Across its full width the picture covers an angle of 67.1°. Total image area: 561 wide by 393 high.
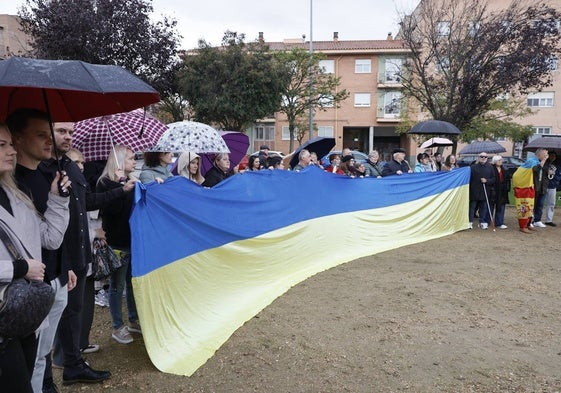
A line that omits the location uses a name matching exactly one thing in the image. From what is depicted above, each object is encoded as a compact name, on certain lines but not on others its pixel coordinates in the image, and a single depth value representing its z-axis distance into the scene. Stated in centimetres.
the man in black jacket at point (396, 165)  916
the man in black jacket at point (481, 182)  997
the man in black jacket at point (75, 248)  267
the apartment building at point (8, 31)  3159
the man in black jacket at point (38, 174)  230
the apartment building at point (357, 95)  3634
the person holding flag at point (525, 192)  979
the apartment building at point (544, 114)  3472
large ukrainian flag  355
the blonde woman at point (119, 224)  352
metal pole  2495
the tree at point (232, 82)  1975
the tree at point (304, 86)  2634
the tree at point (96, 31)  1226
